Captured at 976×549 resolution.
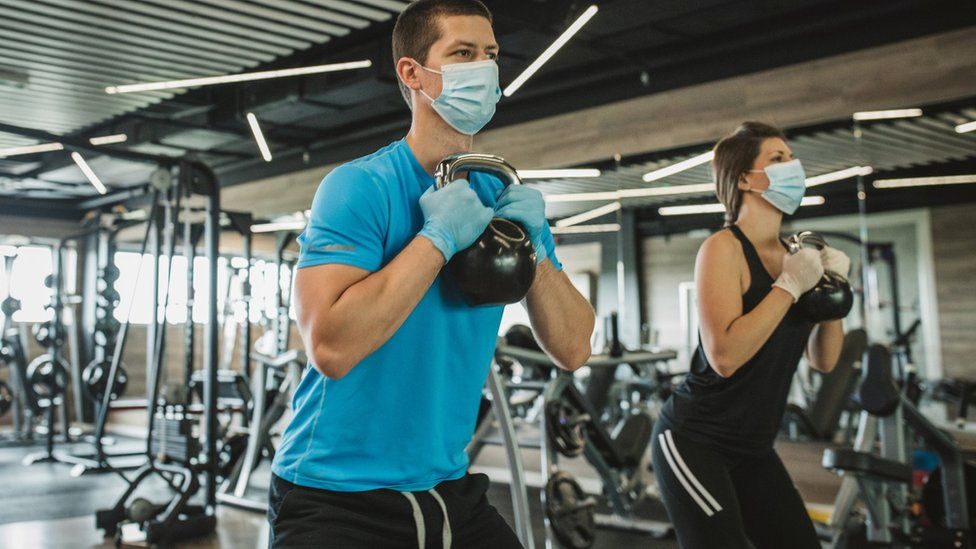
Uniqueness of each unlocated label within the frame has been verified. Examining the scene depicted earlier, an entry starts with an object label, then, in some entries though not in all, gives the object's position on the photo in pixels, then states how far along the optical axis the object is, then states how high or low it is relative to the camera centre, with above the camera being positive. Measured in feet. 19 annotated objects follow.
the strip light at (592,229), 22.03 +2.40
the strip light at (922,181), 15.40 +2.62
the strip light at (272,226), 29.50 +3.74
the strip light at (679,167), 19.70 +3.75
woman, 5.74 -0.70
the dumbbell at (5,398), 25.99 -2.37
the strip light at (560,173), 22.78 +4.11
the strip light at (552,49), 16.10 +5.77
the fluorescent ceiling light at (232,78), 19.43 +6.16
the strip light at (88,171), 22.65 +4.63
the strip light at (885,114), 16.34 +4.08
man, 3.31 -0.19
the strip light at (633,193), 19.84 +3.28
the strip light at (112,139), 25.91 +5.95
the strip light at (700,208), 17.06 +2.56
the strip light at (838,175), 17.07 +2.96
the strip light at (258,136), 24.28 +6.14
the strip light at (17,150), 25.15 +5.70
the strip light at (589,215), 22.43 +2.83
